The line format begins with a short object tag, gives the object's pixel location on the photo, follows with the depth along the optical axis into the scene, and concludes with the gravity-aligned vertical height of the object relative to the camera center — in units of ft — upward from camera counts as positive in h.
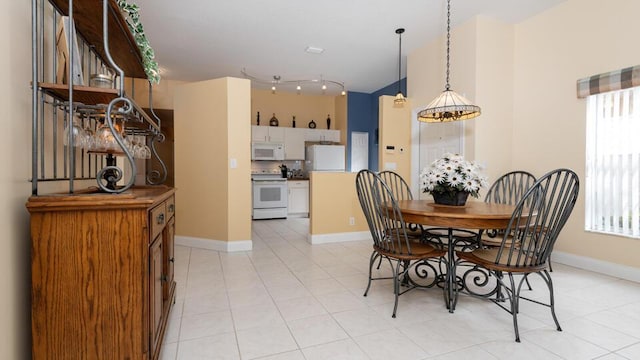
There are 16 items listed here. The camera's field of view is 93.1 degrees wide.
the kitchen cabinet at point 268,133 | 21.93 +3.13
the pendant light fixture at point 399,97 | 13.16 +3.52
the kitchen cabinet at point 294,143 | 22.94 +2.50
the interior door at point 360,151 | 23.93 +2.02
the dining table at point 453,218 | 6.56 -0.91
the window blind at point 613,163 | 9.59 +0.50
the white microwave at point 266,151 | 21.90 +1.85
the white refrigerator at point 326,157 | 22.56 +1.42
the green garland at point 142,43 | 5.43 +2.58
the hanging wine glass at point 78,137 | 4.46 +0.57
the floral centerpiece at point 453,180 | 7.91 -0.08
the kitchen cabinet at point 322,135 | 23.59 +3.25
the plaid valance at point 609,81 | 9.12 +3.09
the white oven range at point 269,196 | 21.03 -1.43
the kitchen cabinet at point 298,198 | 22.16 -1.61
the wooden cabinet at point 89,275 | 3.67 -1.26
